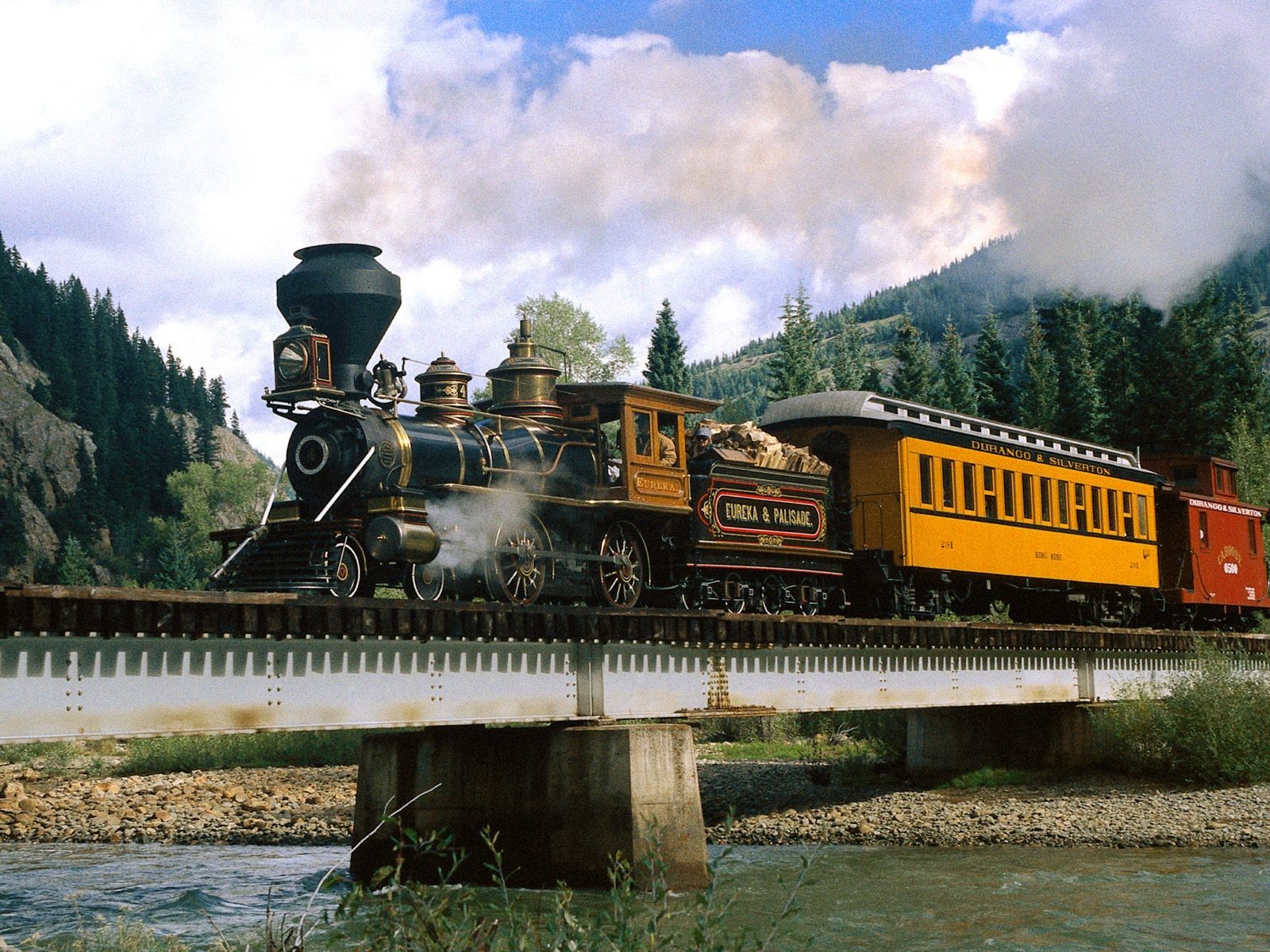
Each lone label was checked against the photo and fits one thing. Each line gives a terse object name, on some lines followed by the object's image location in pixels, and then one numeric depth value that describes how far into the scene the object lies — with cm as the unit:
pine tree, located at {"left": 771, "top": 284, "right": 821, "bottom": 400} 7244
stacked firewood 2280
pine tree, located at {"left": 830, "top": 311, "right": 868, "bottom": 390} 7688
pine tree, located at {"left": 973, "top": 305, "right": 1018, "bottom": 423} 7406
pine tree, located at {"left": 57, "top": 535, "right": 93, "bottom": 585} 8119
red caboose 3294
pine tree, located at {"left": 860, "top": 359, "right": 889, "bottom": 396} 7762
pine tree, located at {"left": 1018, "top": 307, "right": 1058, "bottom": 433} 7456
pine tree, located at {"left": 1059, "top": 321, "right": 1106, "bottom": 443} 6738
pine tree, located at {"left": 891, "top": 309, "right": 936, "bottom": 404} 7625
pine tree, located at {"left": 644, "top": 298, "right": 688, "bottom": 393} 6938
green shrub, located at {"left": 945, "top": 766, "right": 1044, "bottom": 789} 2836
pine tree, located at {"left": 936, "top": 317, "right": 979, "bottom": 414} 7806
